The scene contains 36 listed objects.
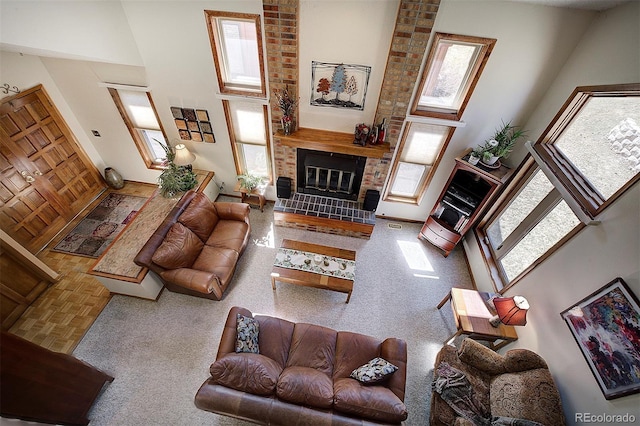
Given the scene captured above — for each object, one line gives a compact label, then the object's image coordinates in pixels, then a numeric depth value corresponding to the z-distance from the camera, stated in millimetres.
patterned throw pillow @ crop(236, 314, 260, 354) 2760
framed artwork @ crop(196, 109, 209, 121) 4179
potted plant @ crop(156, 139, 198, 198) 4477
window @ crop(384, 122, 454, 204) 3963
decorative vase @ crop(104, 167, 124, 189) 5137
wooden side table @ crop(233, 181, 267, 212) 4883
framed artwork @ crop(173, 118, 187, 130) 4329
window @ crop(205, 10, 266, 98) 3332
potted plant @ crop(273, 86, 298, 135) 3762
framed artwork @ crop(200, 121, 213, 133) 4316
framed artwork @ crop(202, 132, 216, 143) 4480
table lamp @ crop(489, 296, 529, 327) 2850
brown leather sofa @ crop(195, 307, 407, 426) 2213
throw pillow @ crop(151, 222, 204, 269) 3345
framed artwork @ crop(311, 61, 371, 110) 3523
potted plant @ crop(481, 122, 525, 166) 3610
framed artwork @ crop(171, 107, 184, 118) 4199
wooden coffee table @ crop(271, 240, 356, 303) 3582
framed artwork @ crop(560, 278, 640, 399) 1957
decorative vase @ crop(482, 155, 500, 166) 3680
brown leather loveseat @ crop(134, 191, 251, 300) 3350
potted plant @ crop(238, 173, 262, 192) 4719
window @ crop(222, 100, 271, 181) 4141
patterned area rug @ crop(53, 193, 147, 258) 4289
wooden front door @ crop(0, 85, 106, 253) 3766
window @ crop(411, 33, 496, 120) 3162
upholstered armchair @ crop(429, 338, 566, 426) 2355
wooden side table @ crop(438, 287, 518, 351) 3139
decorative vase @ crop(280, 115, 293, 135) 3903
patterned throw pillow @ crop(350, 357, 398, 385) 2520
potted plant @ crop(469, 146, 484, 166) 3766
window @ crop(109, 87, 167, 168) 4215
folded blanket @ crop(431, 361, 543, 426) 2529
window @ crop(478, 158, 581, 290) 2957
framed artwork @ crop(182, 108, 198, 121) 4195
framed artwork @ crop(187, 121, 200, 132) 4344
